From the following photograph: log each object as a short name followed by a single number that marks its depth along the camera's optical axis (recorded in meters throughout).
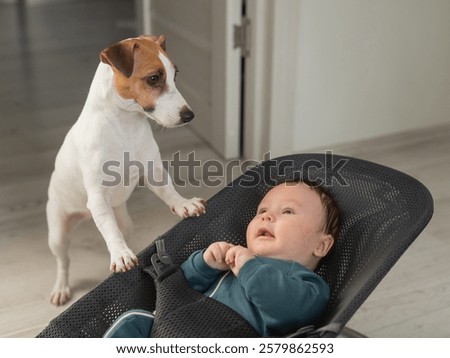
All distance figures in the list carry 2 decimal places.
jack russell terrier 1.60
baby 1.60
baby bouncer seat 1.60
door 2.61
